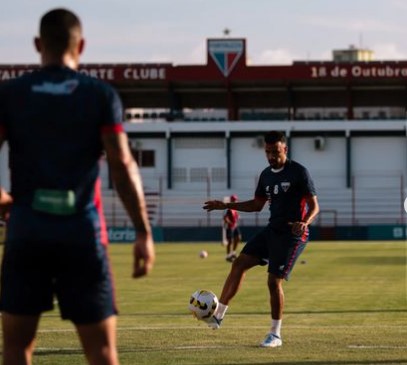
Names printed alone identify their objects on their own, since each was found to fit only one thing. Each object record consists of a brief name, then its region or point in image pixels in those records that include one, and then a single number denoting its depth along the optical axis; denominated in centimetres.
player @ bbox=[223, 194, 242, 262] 4141
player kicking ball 1388
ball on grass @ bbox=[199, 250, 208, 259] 4306
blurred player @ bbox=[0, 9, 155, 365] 694
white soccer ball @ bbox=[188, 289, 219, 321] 1455
